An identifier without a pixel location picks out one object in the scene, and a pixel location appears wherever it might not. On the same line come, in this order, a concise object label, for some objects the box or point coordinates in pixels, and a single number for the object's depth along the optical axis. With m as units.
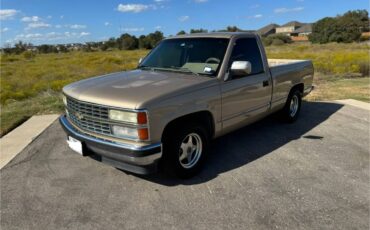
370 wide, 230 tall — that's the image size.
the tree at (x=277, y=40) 70.05
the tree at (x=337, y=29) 67.50
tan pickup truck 3.45
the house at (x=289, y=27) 135.12
